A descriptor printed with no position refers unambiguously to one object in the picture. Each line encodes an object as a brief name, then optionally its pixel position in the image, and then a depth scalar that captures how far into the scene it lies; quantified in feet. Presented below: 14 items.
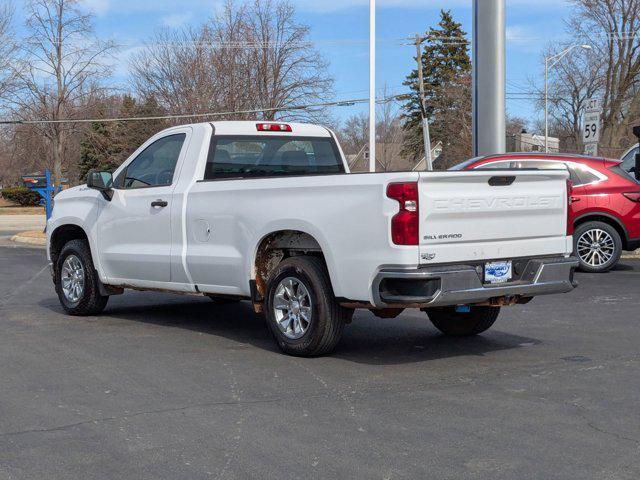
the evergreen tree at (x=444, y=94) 195.31
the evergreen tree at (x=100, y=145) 166.20
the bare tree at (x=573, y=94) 174.09
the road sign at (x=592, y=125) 63.93
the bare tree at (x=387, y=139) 192.85
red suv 43.57
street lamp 152.93
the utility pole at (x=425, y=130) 117.80
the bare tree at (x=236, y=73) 130.72
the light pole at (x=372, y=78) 89.86
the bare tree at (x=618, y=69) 156.04
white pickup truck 20.84
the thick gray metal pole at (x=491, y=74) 61.21
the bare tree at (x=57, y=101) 148.87
